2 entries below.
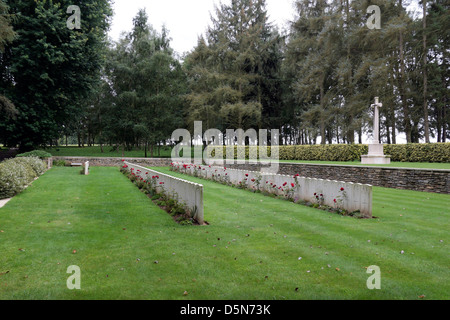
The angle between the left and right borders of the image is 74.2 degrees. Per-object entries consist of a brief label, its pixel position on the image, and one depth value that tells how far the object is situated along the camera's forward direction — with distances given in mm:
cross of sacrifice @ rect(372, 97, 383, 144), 17448
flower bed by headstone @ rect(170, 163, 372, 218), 6742
